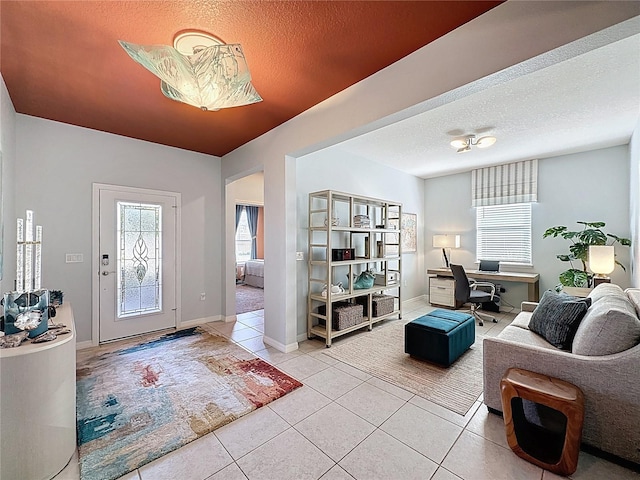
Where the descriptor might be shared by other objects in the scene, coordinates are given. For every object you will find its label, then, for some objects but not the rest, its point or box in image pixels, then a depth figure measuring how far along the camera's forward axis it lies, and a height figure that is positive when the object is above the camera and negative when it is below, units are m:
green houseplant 3.78 -0.10
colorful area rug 1.75 -1.34
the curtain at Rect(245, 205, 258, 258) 9.76 +0.65
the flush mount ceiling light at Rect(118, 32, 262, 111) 1.62 +1.10
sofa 1.58 -0.84
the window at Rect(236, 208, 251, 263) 9.42 +0.06
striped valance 4.83 +1.08
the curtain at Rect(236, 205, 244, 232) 9.48 +1.00
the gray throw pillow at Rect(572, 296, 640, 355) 1.64 -0.58
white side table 1.40 -0.94
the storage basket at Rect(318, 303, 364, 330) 3.62 -1.03
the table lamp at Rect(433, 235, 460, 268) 5.65 -0.03
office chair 4.33 -0.86
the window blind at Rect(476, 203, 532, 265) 5.01 +0.15
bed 7.80 -0.98
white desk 4.59 -0.67
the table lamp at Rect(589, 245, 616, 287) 3.31 -0.25
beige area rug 2.34 -1.35
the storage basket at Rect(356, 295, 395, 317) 4.23 -1.02
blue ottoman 2.81 -1.06
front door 3.52 -0.29
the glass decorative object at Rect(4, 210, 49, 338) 1.60 -0.38
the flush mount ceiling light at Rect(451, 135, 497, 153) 3.67 +1.38
